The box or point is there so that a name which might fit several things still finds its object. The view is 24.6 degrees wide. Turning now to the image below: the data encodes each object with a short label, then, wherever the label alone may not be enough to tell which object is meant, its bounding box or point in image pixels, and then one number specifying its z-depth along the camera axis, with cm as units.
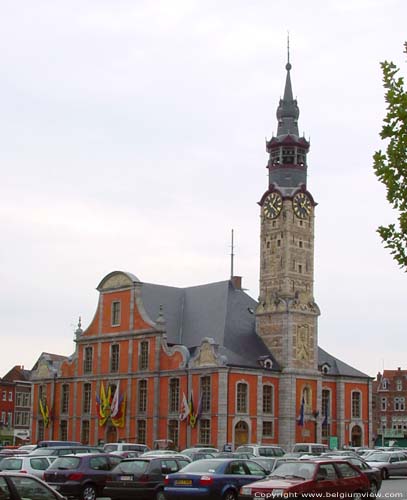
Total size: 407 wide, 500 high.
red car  2062
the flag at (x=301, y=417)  6638
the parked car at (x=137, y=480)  2556
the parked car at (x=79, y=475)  2683
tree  1606
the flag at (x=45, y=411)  7581
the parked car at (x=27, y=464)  2859
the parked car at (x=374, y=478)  2809
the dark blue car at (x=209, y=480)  2341
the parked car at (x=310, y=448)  5207
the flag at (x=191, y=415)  6400
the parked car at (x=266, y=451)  4540
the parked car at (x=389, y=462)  4150
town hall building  6462
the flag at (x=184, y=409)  6444
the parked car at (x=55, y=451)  3269
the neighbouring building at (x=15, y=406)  9566
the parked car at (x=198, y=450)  4222
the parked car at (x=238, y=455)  3619
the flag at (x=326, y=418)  6850
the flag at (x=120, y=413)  6962
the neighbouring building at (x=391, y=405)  10925
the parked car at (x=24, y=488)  1572
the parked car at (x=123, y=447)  4720
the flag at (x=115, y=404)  6962
